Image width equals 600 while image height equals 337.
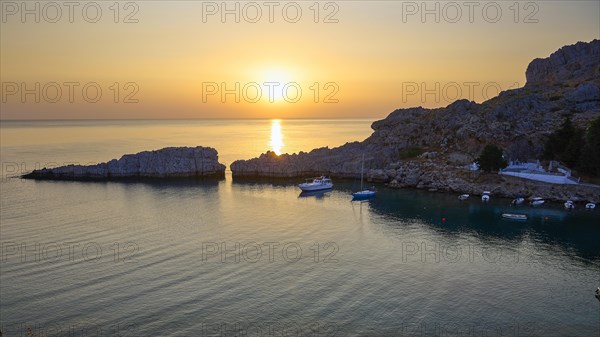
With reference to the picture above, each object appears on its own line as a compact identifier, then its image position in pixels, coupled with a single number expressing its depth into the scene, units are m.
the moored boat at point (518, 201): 94.50
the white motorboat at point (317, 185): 110.25
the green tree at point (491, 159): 106.81
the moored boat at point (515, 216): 82.31
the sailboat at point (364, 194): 101.50
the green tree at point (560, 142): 108.31
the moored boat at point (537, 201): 92.88
